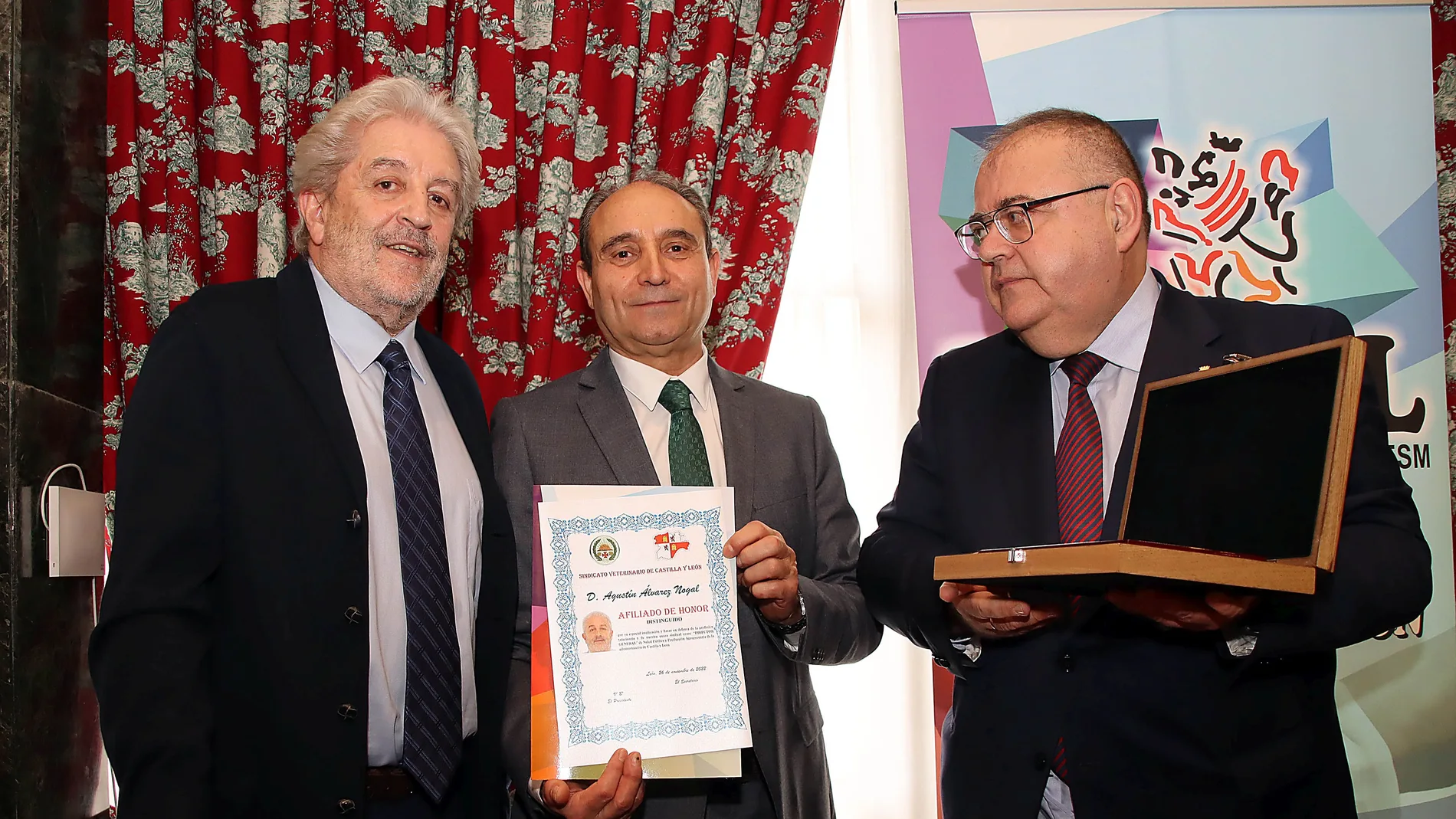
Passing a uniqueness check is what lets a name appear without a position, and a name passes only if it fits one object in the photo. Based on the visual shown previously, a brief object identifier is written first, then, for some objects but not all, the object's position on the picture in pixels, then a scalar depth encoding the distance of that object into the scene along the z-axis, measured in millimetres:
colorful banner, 3008
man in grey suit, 2180
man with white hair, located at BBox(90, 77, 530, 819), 1660
